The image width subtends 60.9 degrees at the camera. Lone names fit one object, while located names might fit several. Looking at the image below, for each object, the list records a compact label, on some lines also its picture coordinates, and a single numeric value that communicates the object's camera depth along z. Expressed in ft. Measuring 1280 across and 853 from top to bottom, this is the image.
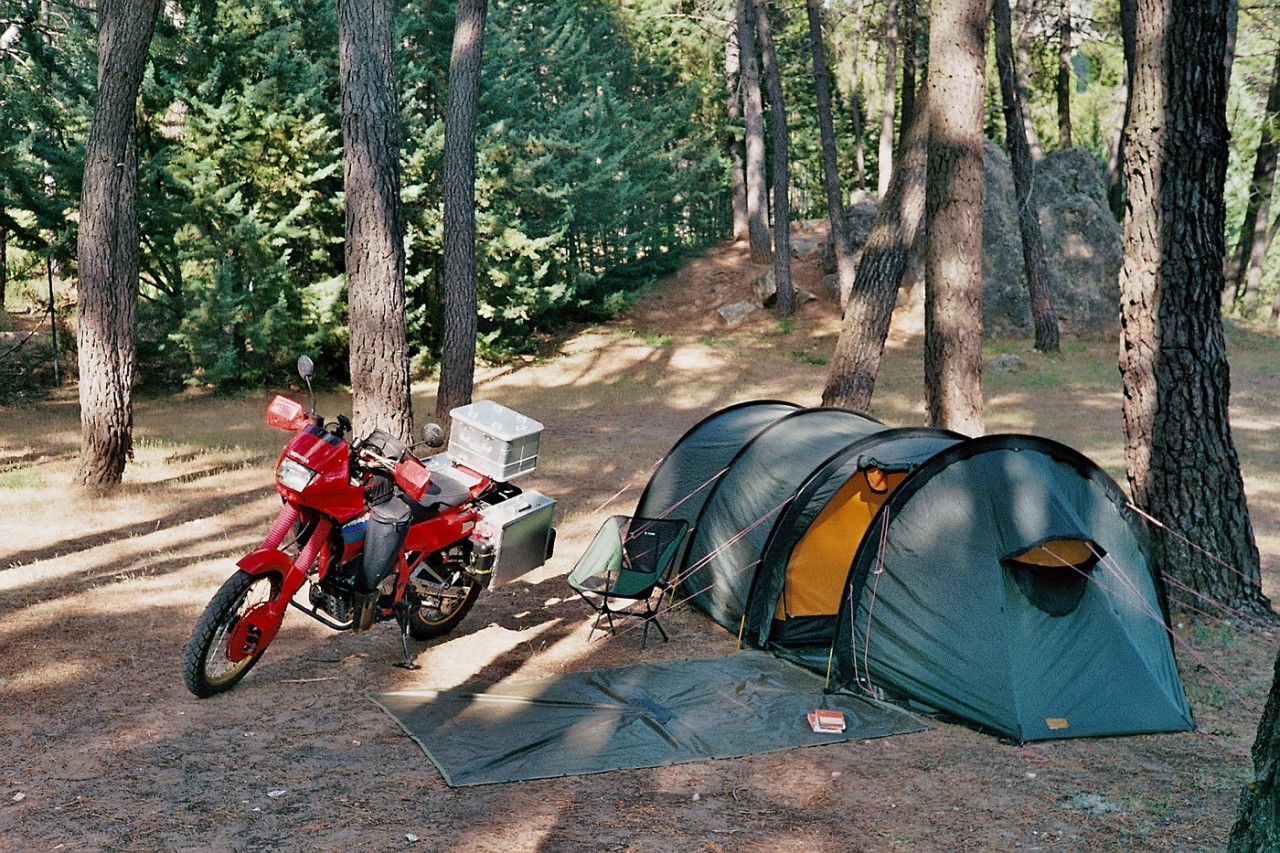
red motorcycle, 17.90
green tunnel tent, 18.49
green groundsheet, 16.75
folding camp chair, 22.82
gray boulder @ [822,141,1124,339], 76.02
